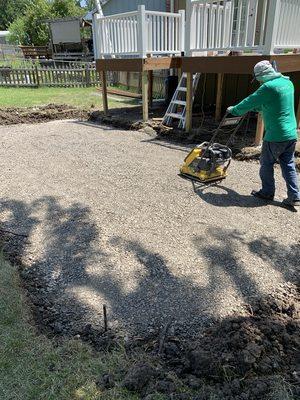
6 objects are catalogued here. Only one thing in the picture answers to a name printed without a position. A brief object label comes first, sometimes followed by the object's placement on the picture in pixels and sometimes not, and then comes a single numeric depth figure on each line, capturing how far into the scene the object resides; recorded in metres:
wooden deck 6.59
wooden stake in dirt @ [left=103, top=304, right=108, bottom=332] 2.71
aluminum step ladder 8.52
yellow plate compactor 5.27
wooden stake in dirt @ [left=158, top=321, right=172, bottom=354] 2.55
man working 4.46
